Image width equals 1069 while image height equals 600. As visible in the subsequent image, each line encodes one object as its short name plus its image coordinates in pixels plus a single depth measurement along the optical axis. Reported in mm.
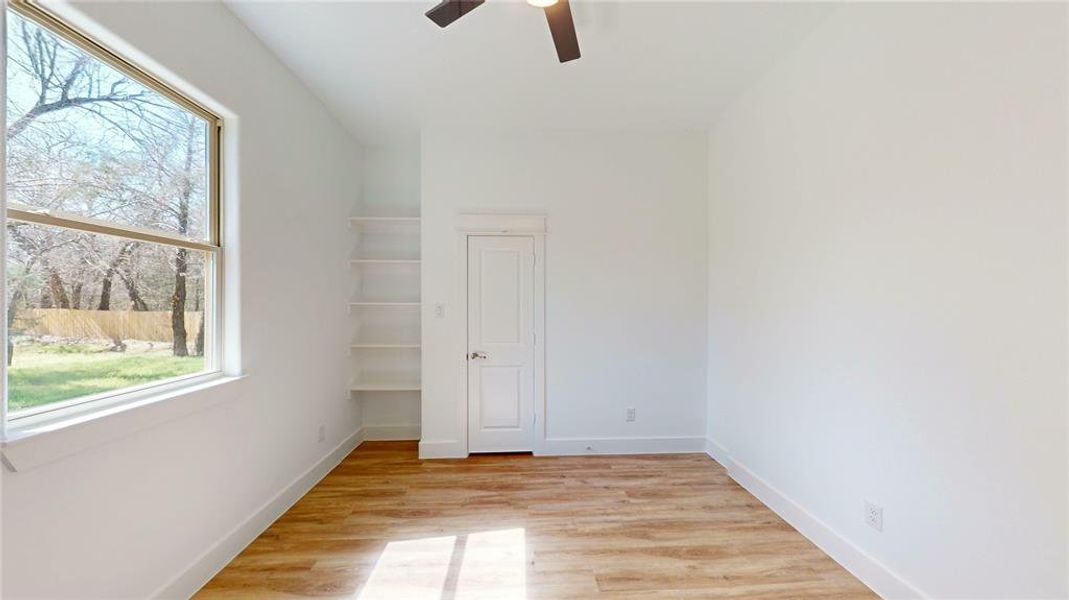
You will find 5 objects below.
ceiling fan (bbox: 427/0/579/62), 1690
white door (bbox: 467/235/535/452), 3508
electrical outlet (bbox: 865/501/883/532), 1854
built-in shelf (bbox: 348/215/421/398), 3816
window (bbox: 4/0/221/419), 1293
